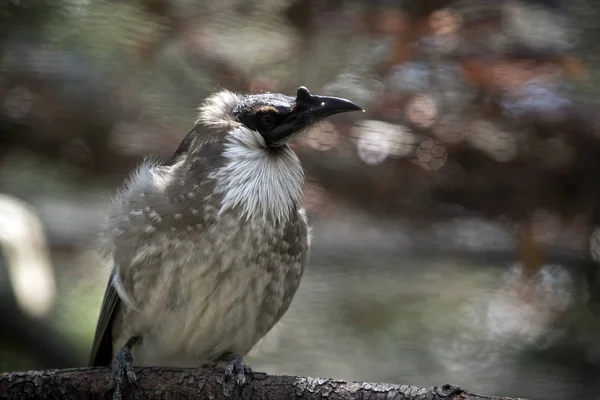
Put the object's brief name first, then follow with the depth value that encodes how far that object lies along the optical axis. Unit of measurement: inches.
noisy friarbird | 222.2
